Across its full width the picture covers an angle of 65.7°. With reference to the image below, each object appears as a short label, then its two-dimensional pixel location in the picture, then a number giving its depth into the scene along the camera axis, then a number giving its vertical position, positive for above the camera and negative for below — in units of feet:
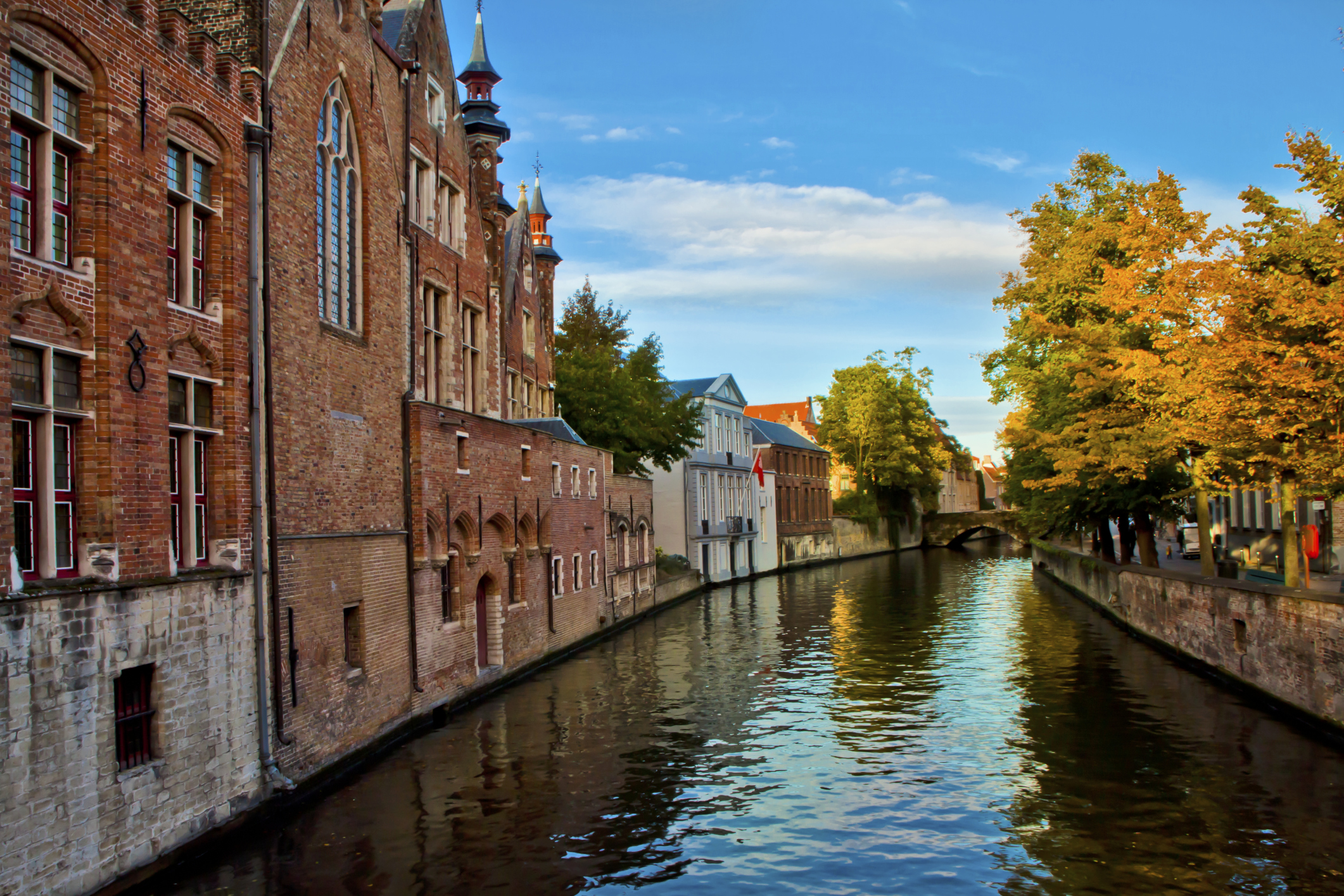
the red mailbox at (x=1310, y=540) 69.67 -4.12
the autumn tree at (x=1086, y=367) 85.51 +11.98
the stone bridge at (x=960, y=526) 273.13 -9.55
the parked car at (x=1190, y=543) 146.30 -8.62
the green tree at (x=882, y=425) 245.04 +16.56
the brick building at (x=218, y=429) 33.17 +3.71
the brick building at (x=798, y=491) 221.05 +1.25
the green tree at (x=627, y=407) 132.26 +12.49
